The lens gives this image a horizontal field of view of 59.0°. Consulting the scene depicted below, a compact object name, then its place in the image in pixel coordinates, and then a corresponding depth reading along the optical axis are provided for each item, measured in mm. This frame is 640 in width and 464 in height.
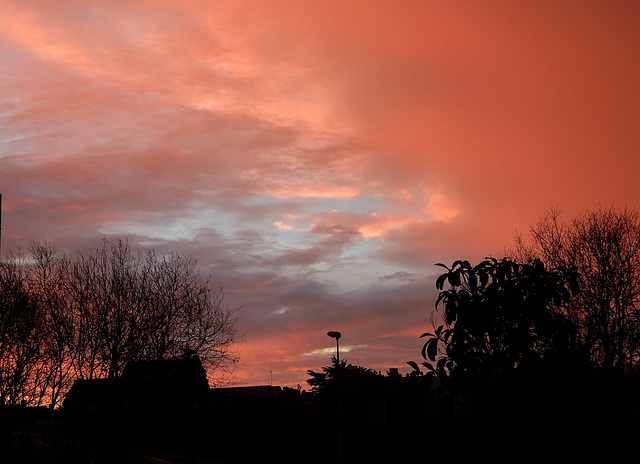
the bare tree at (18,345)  18438
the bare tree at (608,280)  28203
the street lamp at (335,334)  36569
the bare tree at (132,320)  26875
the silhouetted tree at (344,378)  40916
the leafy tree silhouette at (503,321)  6359
